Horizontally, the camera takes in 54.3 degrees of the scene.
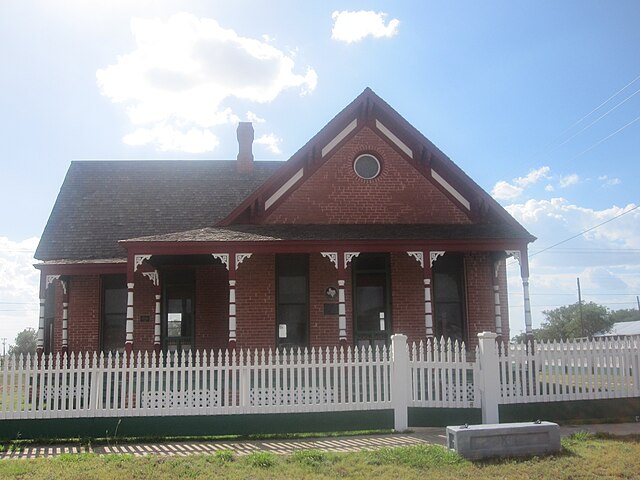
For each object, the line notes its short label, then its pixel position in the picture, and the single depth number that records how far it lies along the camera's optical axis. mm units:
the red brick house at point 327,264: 14828
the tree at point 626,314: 110000
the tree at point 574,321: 82750
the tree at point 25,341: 84175
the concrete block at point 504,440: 8367
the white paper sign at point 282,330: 15094
